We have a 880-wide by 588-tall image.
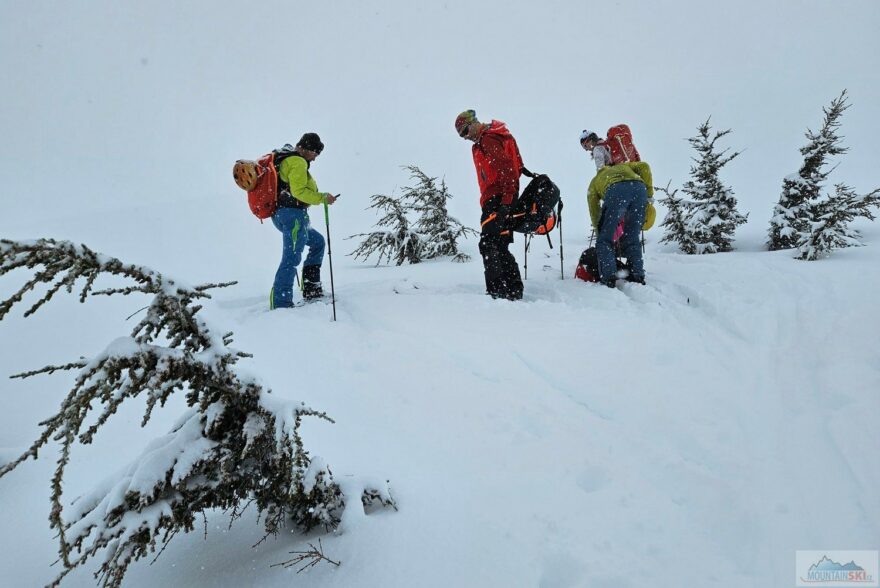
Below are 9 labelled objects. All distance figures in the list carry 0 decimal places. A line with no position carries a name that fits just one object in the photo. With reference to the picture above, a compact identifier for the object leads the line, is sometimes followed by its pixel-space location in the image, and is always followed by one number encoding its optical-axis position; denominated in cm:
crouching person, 619
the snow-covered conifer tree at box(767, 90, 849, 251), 843
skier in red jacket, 575
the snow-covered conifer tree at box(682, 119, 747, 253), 954
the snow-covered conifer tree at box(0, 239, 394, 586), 133
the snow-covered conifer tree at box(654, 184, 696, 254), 980
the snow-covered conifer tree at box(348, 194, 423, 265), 1055
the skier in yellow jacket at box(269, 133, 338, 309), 562
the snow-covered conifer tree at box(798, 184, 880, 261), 678
